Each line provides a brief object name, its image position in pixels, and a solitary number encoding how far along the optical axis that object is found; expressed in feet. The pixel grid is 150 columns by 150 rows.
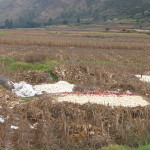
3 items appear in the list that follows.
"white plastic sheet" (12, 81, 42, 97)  47.70
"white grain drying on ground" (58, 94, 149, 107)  41.76
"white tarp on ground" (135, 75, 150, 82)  60.55
